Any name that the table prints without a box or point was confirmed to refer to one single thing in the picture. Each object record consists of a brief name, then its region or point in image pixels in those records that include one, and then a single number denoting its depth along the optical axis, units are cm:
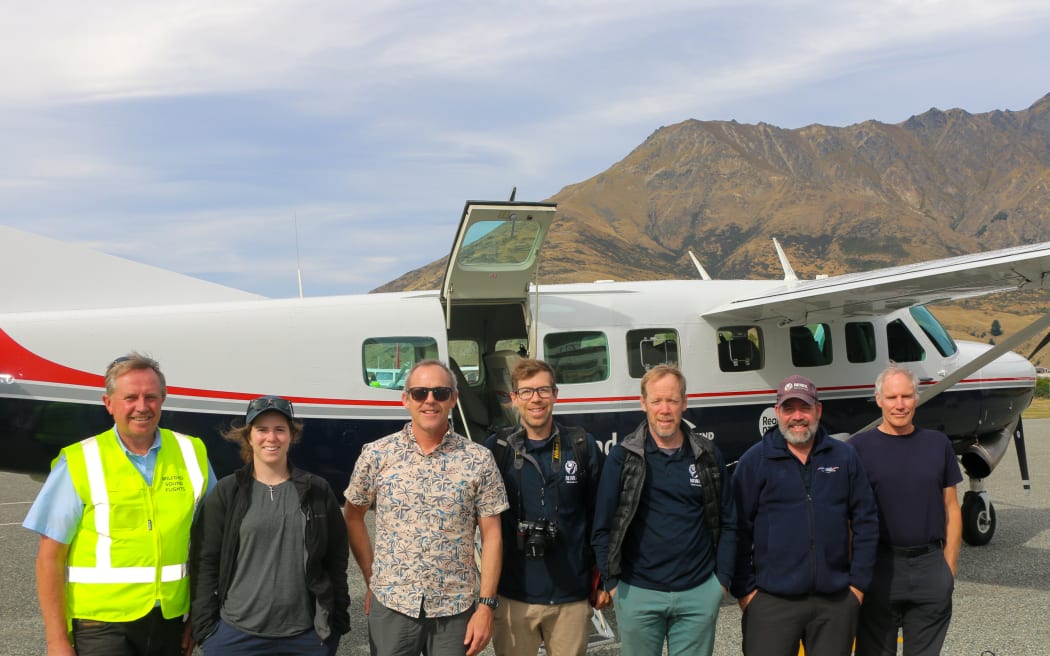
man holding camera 371
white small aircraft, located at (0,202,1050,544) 646
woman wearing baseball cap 330
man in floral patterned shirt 343
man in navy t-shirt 389
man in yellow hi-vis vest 320
